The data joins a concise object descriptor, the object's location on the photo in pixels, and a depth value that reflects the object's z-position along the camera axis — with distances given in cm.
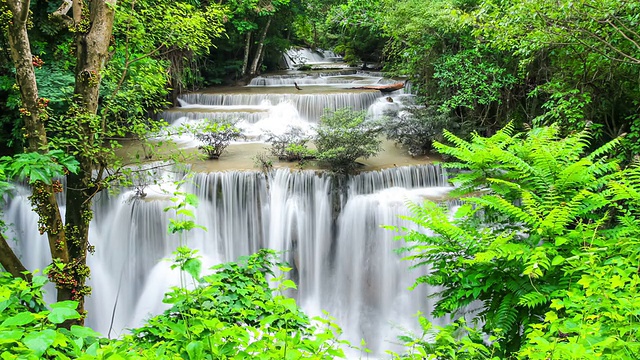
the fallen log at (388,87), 1421
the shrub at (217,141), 949
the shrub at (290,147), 898
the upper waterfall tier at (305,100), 1312
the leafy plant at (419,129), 984
